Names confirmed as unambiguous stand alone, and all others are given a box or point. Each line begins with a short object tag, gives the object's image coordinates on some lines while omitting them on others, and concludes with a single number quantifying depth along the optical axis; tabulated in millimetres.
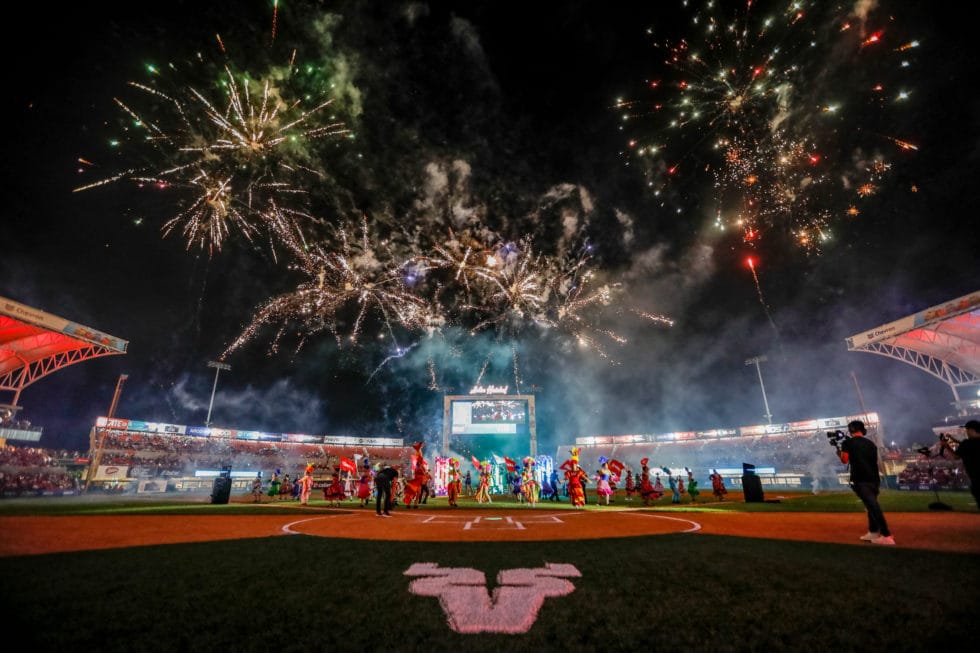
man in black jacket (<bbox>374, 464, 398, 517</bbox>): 14523
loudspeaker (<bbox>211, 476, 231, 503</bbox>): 21562
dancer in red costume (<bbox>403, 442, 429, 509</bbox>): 18734
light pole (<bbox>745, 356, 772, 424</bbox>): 56338
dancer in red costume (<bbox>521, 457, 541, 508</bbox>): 23766
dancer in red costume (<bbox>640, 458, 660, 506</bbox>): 20692
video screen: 52219
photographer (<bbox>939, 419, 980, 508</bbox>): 6949
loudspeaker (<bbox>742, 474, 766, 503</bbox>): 20094
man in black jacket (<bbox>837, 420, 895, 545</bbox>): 7123
